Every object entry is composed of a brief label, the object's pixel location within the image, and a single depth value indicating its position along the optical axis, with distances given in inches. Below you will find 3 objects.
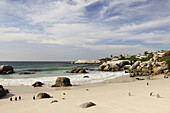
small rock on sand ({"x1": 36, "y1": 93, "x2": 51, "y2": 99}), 438.1
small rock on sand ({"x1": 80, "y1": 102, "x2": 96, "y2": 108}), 316.9
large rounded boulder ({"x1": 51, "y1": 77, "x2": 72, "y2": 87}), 717.3
